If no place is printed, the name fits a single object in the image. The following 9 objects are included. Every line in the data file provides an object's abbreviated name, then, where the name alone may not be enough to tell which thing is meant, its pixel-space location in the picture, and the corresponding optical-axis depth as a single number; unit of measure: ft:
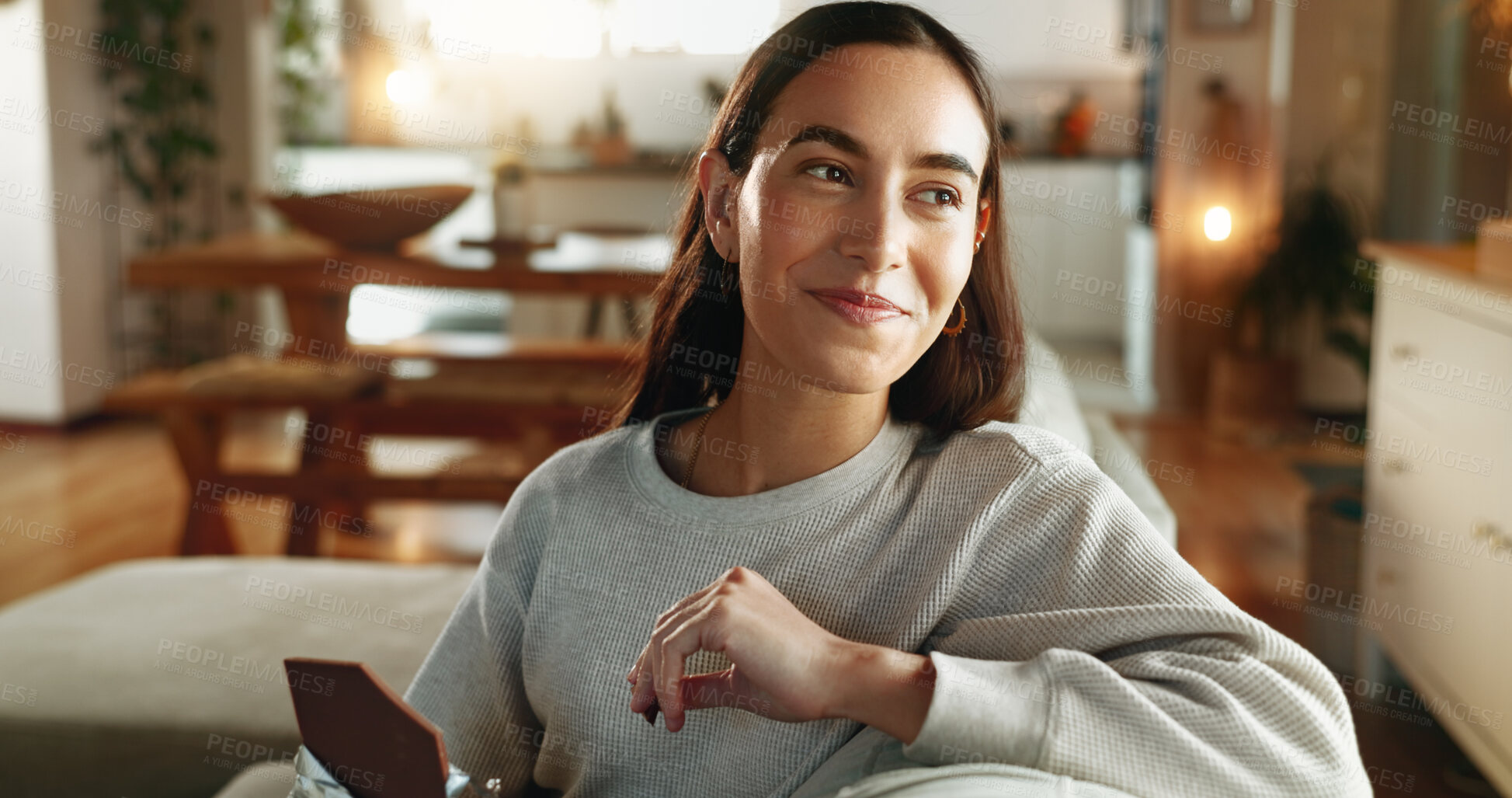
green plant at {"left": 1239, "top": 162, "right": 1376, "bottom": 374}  16.97
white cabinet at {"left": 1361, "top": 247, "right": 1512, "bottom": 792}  6.81
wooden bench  10.99
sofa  5.58
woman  2.68
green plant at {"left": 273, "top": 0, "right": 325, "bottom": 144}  19.65
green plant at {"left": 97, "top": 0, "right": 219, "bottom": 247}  17.33
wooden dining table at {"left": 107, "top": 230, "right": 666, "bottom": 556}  10.74
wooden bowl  10.73
